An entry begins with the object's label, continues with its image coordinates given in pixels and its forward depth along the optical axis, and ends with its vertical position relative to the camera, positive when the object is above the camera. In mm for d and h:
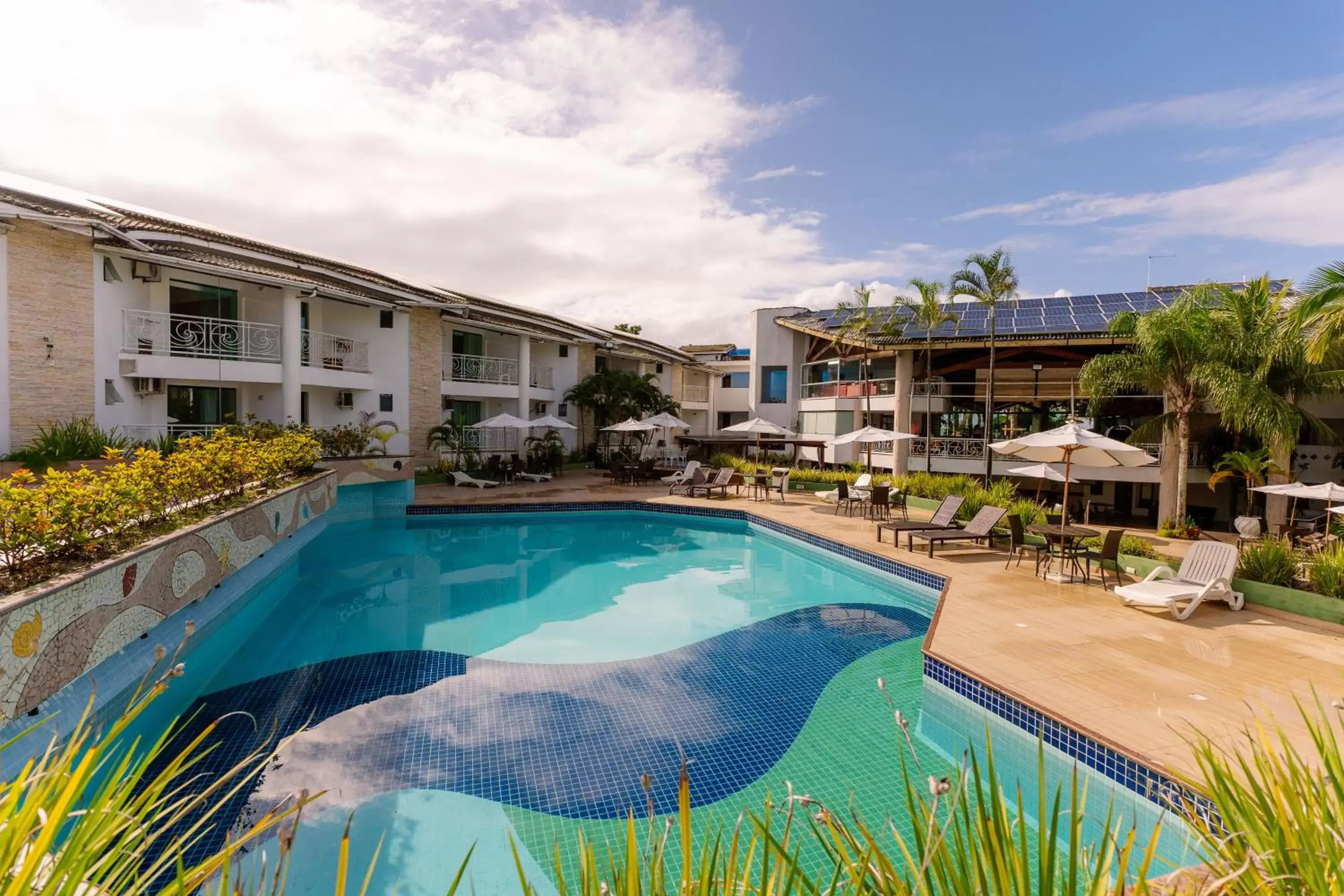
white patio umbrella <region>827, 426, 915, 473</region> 17594 -268
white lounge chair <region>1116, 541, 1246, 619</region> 8375 -2093
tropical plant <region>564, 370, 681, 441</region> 27438 +1073
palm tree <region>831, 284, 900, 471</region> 22469 +3609
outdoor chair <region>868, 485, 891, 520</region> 15055 -1782
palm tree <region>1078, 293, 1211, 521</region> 13859 +1567
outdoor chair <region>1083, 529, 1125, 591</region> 10172 -1905
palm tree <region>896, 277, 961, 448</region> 19781 +3840
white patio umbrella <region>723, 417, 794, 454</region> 22094 -152
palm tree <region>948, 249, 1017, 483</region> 18250 +4334
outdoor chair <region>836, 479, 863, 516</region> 17281 -2010
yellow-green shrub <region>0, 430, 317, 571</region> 5316 -921
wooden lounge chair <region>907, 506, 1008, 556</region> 12062 -2014
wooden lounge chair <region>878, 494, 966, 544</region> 12906 -1887
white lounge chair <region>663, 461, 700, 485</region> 21578 -1894
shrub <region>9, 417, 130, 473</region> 11883 -733
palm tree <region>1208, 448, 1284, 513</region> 14914 -783
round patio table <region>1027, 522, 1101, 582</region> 10594 -1785
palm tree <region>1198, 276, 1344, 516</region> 12742 +1452
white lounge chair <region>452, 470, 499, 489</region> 20594 -2060
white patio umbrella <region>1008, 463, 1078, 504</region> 12164 -841
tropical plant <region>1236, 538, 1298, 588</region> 8953 -1845
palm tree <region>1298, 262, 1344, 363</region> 9766 +2046
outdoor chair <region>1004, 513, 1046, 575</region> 11219 -1895
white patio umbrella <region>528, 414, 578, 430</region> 22359 -161
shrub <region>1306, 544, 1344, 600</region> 8383 -1842
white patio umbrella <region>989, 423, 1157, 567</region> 10672 -277
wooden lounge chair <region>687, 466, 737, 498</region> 19750 -1956
